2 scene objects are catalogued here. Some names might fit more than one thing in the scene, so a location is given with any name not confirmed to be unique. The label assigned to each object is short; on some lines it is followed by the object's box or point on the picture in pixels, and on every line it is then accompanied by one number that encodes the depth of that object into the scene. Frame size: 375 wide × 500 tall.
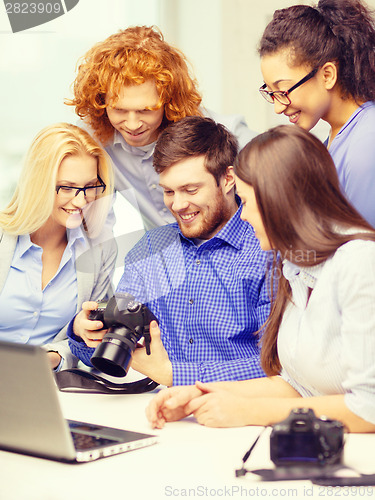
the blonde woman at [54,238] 1.93
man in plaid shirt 1.78
